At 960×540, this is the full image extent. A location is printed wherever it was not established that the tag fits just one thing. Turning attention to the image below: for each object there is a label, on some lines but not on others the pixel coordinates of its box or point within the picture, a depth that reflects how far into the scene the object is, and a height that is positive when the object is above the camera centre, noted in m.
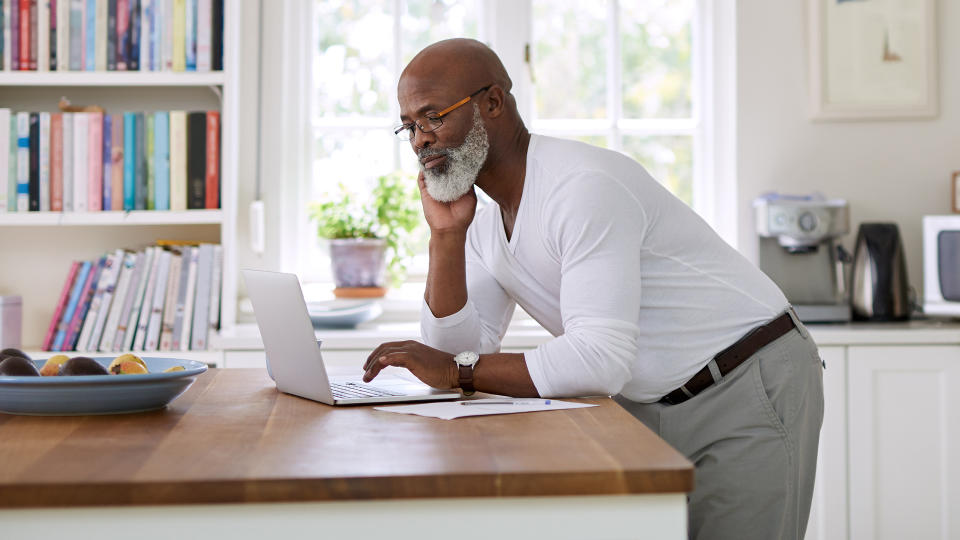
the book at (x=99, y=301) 2.88 -0.07
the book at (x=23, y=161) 2.92 +0.37
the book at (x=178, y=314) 2.88 -0.11
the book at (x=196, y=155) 2.95 +0.39
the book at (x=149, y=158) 2.94 +0.38
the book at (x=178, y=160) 2.95 +0.37
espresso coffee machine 2.93 +0.07
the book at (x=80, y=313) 2.89 -0.10
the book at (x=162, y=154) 2.94 +0.39
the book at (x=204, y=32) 2.94 +0.77
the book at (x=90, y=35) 2.94 +0.76
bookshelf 3.20 +0.16
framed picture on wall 3.22 +0.73
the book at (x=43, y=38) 2.93 +0.75
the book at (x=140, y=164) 2.94 +0.36
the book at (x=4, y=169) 2.91 +0.34
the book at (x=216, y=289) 2.89 -0.03
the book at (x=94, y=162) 2.93 +0.36
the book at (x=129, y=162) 2.93 +0.36
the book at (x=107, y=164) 2.93 +0.36
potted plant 3.21 +0.16
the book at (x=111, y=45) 2.95 +0.73
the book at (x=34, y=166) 2.92 +0.35
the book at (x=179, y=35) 2.94 +0.76
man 1.49 -0.03
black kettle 2.95 -0.02
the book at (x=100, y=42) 2.94 +0.74
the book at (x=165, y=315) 2.88 -0.11
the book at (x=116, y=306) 2.88 -0.08
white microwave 2.87 +0.02
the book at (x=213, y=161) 2.96 +0.37
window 3.43 +0.74
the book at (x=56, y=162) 2.93 +0.37
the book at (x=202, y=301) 2.89 -0.07
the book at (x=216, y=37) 2.96 +0.76
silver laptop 1.36 -0.11
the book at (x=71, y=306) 2.88 -0.08
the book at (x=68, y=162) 2.93 +0.37
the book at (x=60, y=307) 2.88 -0.08
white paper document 1.30 -0.19
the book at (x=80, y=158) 2.93 +0.38
